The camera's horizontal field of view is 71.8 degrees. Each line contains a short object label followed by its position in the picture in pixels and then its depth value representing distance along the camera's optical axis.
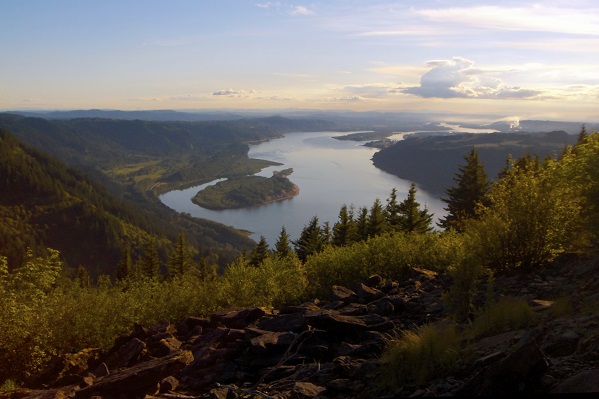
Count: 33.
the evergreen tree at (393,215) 46.74
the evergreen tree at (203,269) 67.81
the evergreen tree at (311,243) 50.50
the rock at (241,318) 15.53
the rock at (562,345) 7.62
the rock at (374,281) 18.55
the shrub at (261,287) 20.47
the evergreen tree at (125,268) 70.31
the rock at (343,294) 15.59
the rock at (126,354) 13.91
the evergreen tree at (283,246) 53.10
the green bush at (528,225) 15.20
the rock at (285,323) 13.07
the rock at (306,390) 8.51
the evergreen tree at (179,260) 65.94
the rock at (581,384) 5.94
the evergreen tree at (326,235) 54.08
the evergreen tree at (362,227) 47.97
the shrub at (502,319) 9.67
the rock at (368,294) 15.57
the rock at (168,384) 11.16
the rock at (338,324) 11.96
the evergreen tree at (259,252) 58.19
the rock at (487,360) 7.46
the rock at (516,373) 6.38
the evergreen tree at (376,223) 46.75
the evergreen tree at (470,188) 44.84
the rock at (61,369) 13.79
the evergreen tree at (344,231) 48.86
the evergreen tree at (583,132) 53.42
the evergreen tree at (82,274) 76.93
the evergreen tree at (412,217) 45.16
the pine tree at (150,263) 66.75
